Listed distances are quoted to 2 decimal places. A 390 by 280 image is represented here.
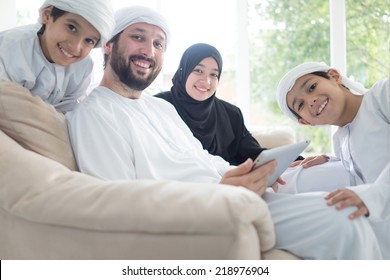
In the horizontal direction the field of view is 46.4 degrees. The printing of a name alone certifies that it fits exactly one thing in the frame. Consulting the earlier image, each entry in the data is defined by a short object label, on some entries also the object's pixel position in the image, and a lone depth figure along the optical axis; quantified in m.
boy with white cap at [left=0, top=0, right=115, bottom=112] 1.73
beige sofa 0.95
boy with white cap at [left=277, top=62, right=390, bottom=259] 1.74
